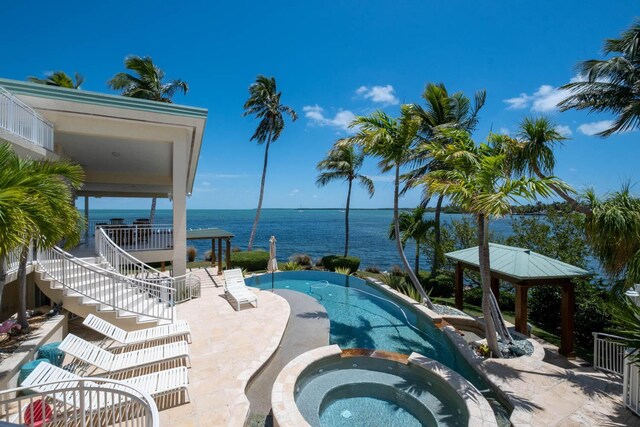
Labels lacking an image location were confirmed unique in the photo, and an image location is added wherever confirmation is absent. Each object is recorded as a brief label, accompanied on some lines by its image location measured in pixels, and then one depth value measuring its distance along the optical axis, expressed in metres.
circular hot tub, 4.88
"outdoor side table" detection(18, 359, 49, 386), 4.74
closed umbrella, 14.78
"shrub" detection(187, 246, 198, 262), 24.67
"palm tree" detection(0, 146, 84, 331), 3.88
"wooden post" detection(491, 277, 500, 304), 9.89
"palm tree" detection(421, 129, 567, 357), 5.90
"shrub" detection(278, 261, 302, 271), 18.56
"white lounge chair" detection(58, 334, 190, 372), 5.12
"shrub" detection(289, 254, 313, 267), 20.61
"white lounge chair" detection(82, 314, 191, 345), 6.23
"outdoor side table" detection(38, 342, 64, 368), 5.37
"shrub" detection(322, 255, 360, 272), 18.50
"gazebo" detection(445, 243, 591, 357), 7.59
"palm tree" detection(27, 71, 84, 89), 18.03
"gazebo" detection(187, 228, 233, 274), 14.89
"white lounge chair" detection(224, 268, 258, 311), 10.15
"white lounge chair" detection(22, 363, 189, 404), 4.27
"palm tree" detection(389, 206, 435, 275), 14.16
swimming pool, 7.36
